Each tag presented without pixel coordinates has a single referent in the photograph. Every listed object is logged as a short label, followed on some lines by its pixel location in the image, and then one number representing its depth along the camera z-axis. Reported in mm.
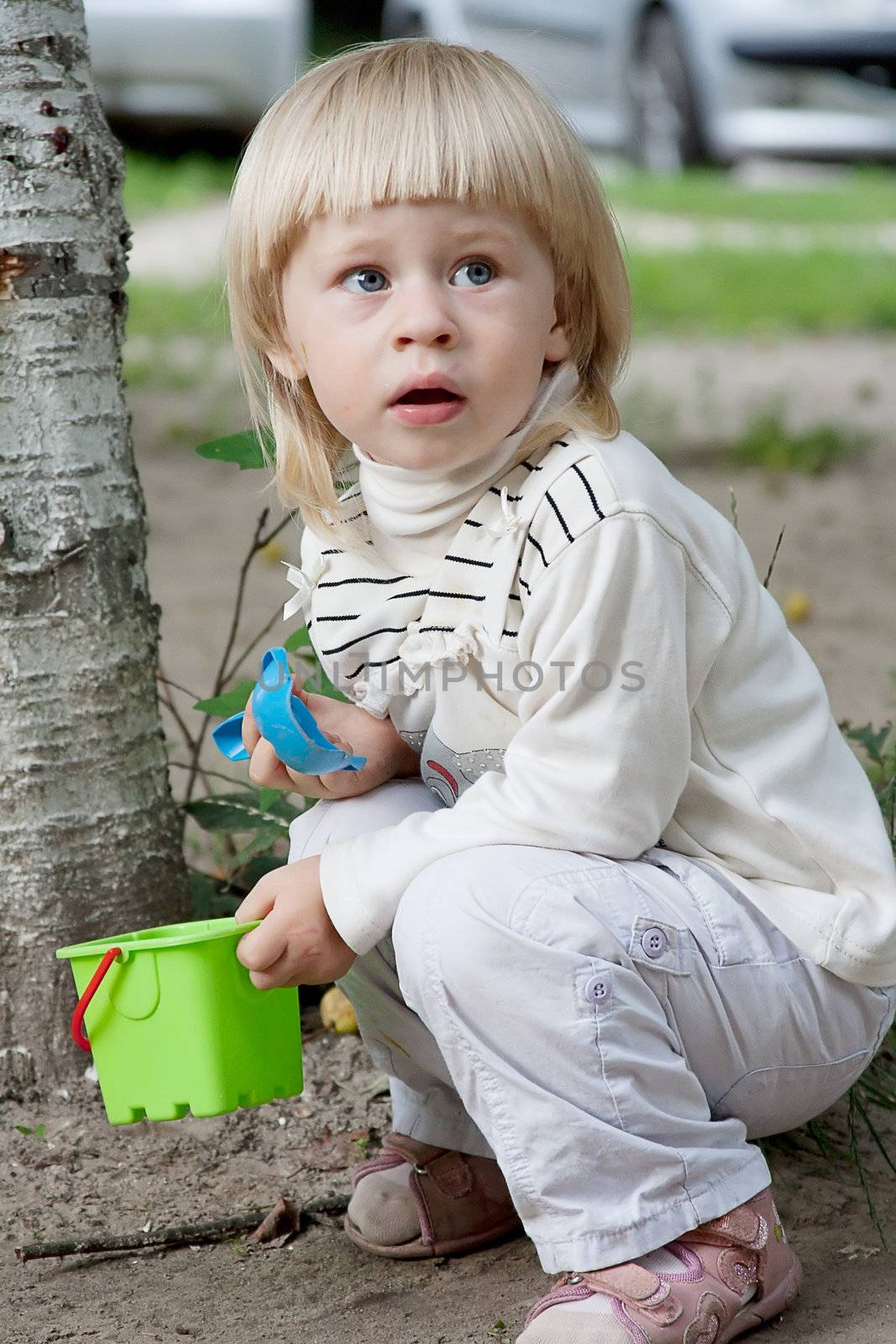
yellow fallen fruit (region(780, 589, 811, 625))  7508
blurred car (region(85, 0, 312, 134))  21375
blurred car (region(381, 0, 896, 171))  20047
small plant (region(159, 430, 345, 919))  4242
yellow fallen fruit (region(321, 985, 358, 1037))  4480
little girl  3023
